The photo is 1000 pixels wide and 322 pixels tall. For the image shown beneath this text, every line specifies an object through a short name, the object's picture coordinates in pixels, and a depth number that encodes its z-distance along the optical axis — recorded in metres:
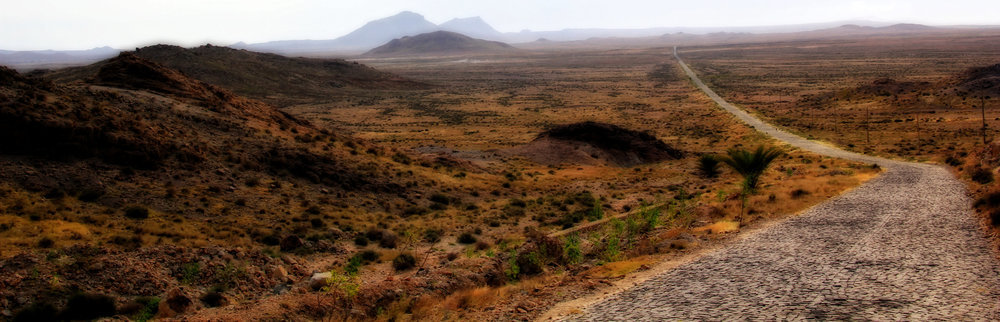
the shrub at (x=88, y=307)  10.53
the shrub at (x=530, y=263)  14.00
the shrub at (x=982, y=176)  18.58
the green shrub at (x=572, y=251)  14.83
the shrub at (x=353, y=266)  14.26
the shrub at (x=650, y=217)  18.05
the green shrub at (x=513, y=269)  13.66
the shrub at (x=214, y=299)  11.93
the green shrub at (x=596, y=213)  21.38
